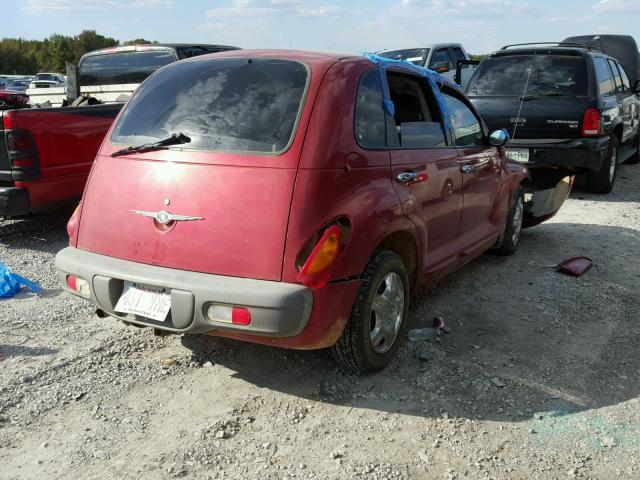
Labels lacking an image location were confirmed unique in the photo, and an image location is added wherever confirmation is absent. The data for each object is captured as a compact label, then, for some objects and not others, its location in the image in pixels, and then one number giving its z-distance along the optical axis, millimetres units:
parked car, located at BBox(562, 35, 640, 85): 14773
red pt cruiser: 3072
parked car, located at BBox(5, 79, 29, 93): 32306
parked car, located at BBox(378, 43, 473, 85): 13969
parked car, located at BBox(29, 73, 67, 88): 32562
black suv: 8227
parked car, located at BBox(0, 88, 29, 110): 7030
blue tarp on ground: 5020
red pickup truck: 5977
